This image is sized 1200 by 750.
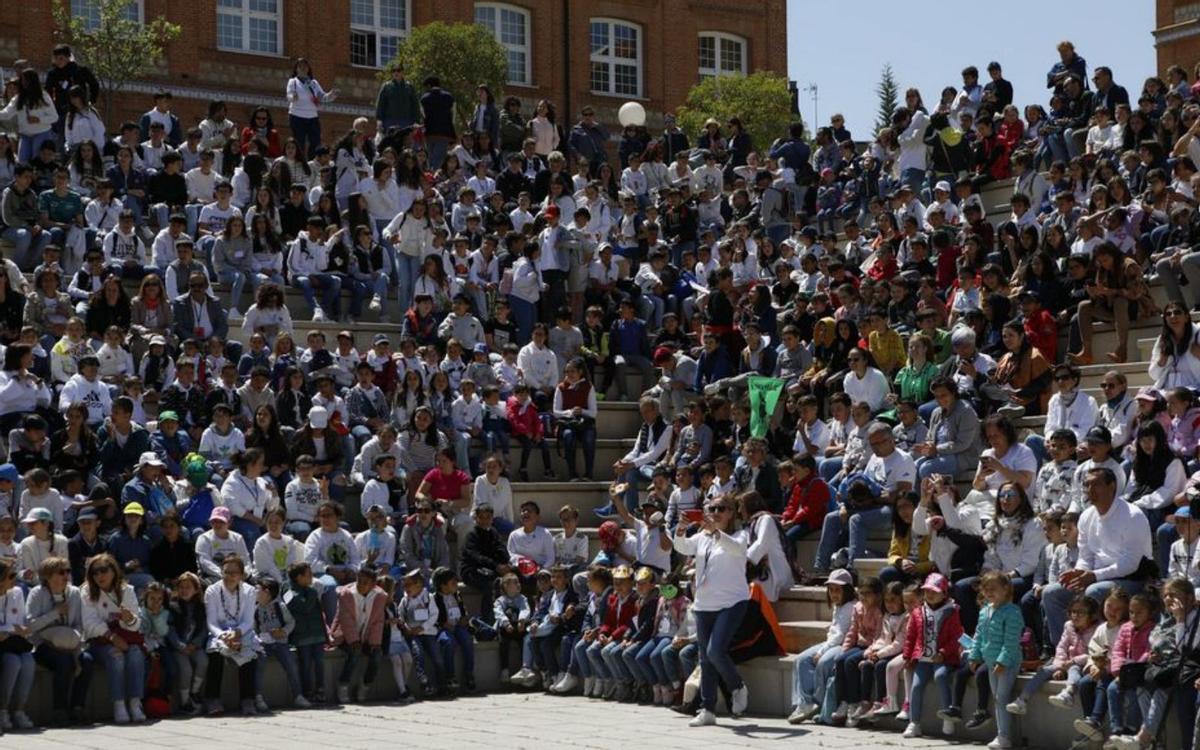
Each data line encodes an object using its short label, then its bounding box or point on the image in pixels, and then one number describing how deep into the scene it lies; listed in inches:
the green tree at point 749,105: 1886.1
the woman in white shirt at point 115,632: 711.7
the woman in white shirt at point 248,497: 796.0
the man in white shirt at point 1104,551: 612.1
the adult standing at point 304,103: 1242.0
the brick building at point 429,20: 1788.9
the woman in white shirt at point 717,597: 675.4
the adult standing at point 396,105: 1269.7
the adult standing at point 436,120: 1235.2
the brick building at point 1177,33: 1931.6
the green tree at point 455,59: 1720.0
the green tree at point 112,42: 1616.6
